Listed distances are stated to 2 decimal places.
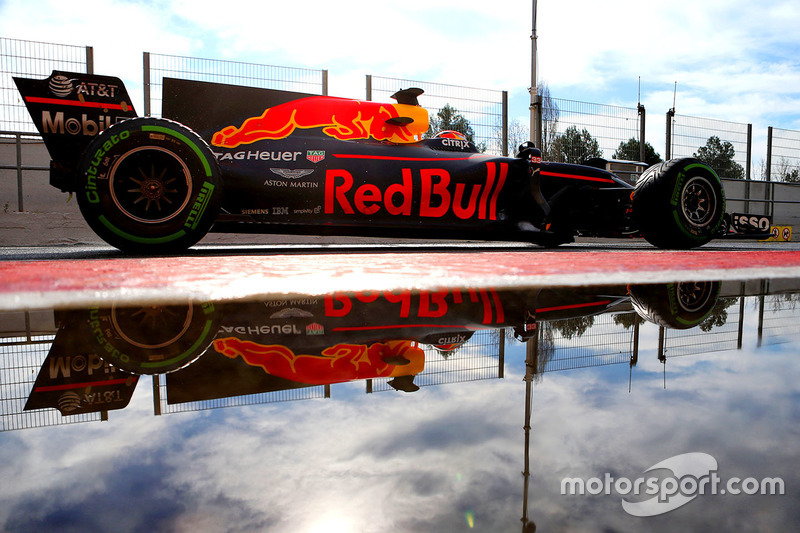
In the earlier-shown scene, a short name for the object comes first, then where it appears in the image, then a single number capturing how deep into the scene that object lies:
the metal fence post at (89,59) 6.05
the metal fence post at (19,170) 6.21
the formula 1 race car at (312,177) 3.48
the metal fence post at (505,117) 7.87
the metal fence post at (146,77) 6.10
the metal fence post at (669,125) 9.85
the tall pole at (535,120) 8.33
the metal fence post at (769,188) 11.44
